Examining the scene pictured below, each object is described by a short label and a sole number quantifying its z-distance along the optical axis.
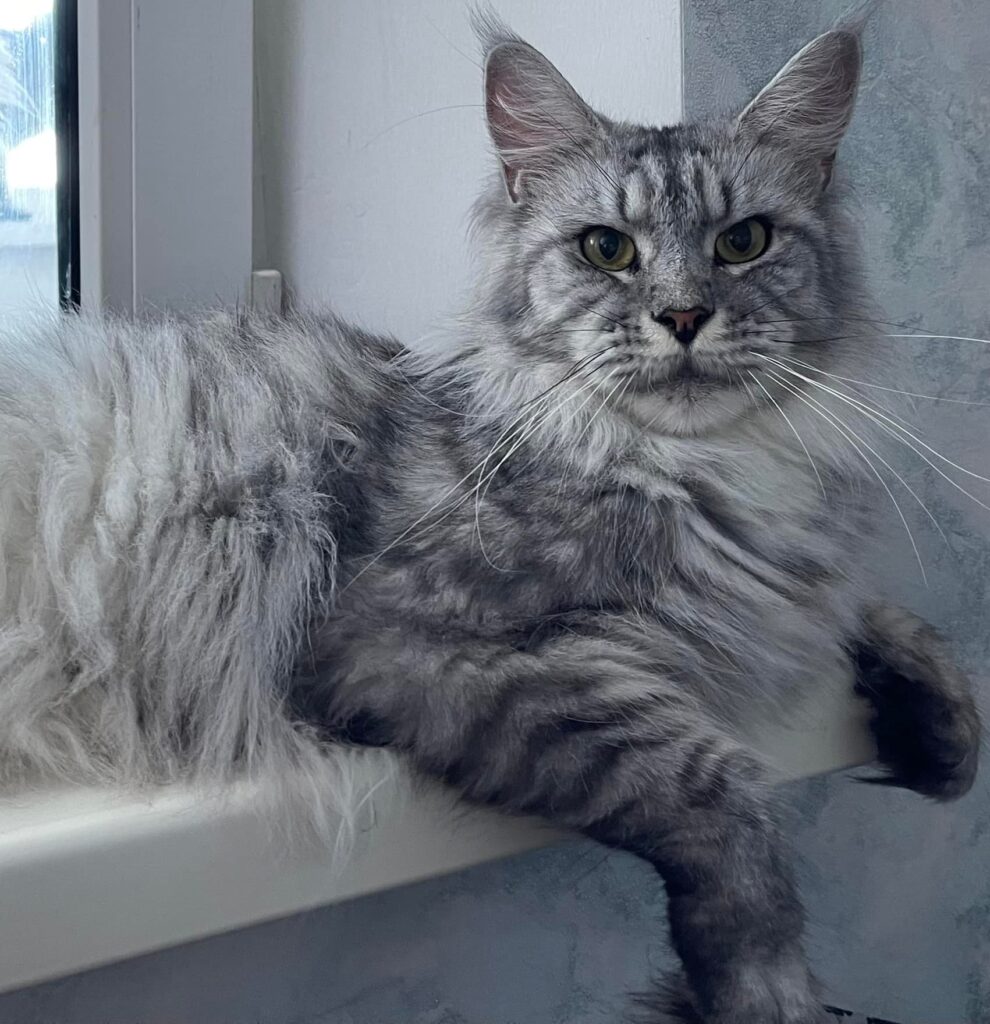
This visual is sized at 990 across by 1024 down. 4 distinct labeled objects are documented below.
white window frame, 1.52
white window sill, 0.75
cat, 0.95
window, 1.49
